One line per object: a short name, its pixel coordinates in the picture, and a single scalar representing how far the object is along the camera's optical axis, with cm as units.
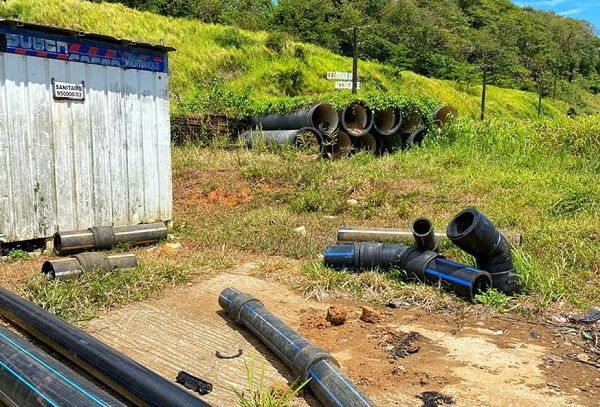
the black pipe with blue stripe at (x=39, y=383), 193
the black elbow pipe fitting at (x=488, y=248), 377
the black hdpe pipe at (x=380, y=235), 497
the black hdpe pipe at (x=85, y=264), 396
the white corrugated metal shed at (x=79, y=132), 486
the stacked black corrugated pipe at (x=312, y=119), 1134
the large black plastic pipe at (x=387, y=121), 1279
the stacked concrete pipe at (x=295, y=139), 1048
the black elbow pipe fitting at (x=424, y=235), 423
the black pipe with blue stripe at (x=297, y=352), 229
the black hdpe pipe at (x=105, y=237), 504
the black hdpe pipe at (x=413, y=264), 386
